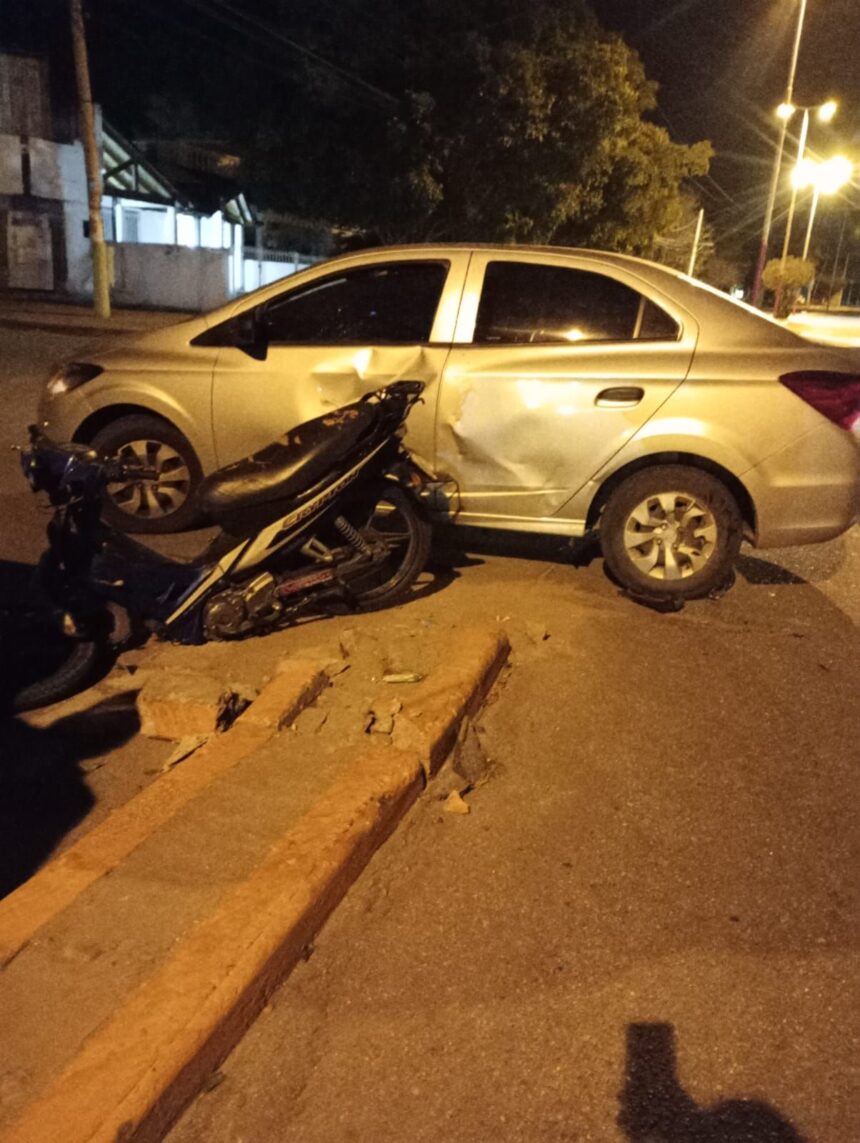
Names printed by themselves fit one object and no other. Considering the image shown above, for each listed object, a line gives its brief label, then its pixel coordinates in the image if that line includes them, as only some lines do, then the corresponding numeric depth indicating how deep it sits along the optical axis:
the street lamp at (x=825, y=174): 40.53
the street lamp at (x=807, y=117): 27.09
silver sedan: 5.04
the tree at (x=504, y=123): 18.59
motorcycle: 4.20
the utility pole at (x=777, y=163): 23.94
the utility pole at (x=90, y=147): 18.80
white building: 27.75
